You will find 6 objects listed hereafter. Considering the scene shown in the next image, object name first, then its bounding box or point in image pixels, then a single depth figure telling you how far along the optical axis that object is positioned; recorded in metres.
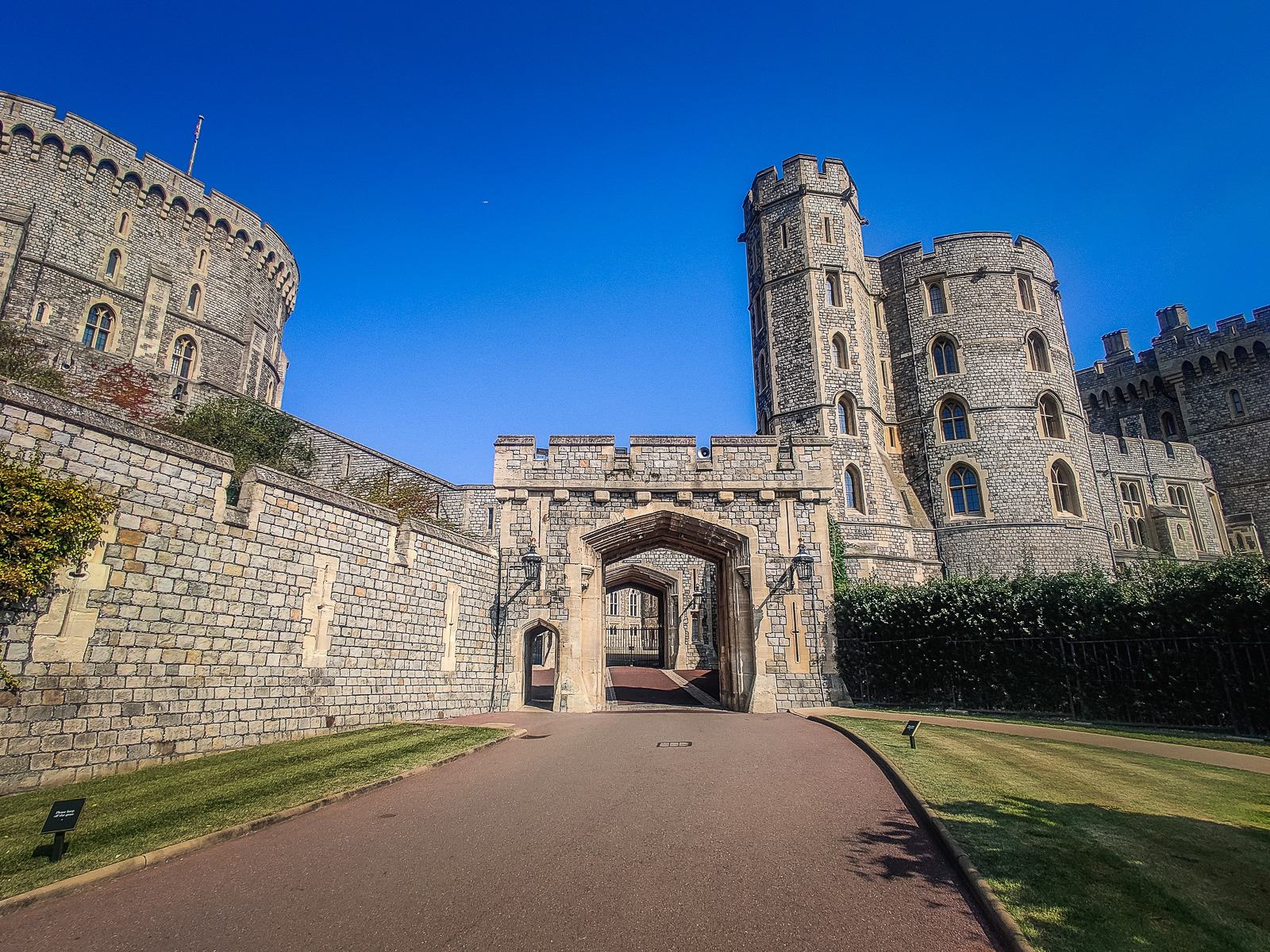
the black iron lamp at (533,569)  15.83
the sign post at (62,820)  4.39
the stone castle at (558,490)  8.16
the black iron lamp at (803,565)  16.11
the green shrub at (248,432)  22.61
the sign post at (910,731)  8.38
